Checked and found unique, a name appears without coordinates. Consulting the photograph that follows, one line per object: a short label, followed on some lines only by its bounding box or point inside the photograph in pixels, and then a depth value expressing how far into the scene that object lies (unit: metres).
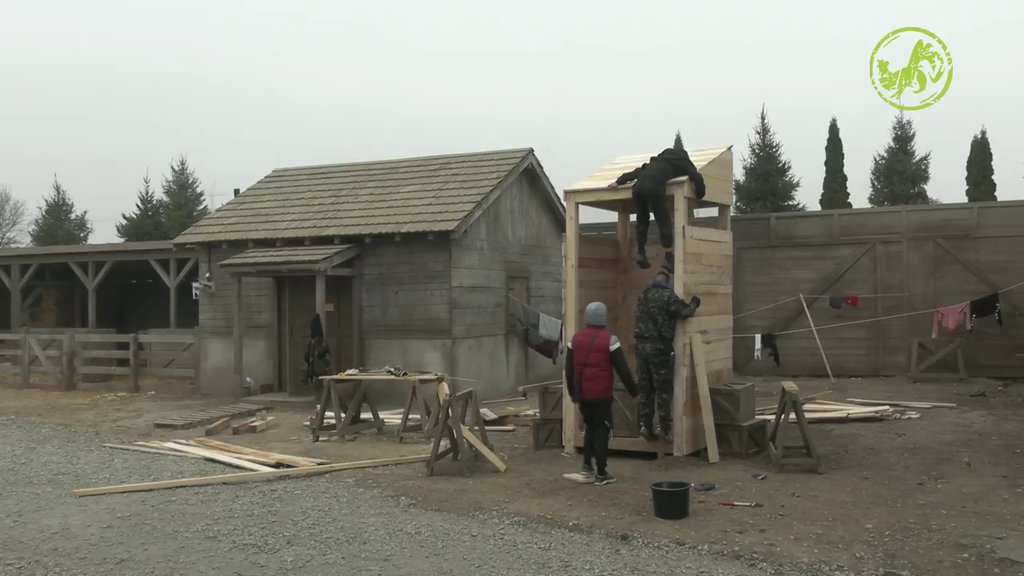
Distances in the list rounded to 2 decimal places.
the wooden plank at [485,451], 9.17
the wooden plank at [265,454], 9.63
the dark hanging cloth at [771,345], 17.67
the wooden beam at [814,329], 17.38
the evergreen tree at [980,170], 37.88
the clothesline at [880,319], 16.25
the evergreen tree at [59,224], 46.84
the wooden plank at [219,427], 12.32
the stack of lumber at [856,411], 11.51
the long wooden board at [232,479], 8.50
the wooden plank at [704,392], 9.32
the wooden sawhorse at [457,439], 9.16
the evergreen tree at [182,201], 43.88
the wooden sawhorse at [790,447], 8.72
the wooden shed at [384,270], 15.12
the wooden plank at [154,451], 10.63
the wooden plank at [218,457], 9.58
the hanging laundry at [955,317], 15.88
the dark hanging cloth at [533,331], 16.94
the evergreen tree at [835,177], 39.91
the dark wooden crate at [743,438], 9.42
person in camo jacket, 9.20
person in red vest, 8.46
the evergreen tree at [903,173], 42.88
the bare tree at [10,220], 62.06
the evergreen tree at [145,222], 44.03
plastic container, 6.97
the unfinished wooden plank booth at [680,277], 9.30
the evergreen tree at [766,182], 37.78
